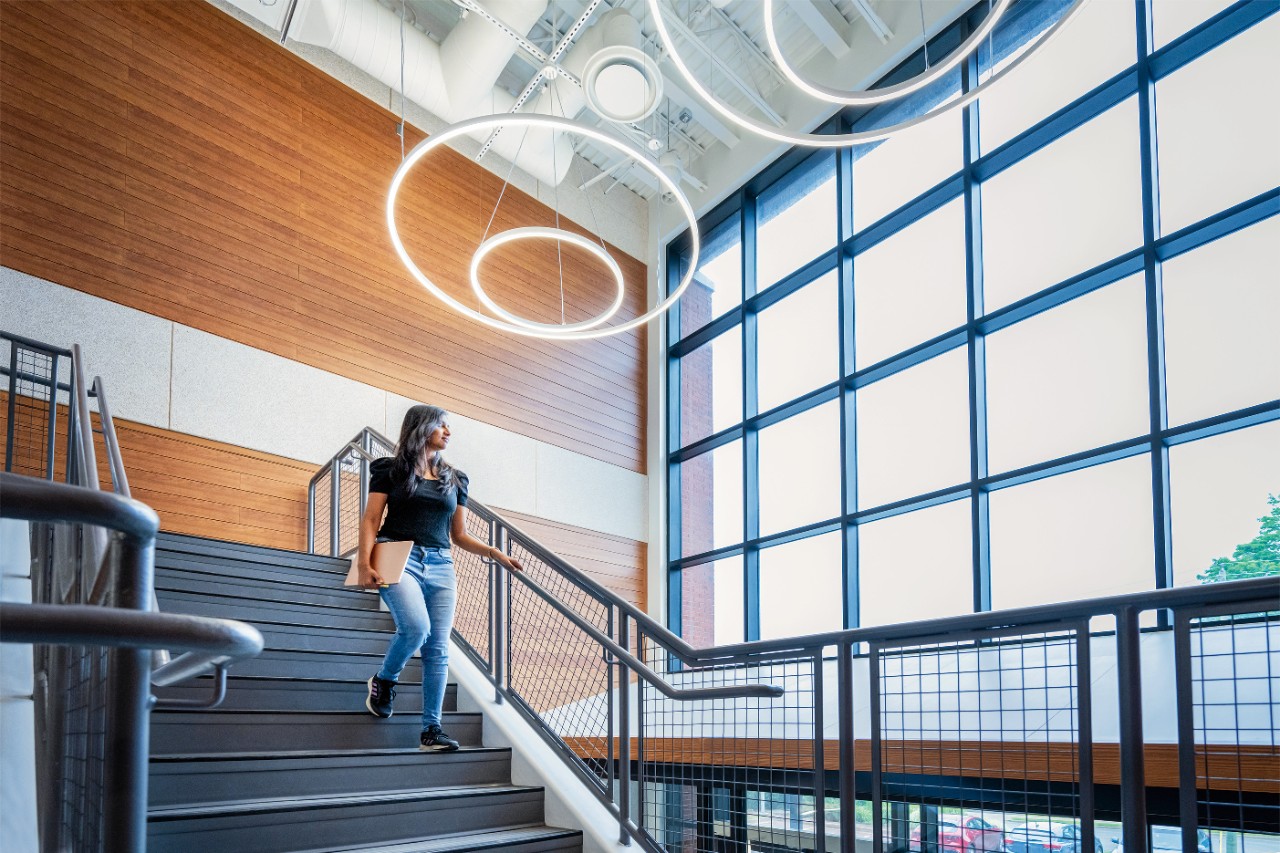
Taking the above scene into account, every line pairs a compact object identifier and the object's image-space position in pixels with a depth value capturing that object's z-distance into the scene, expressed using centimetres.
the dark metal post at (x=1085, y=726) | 257
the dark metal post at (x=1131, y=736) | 248
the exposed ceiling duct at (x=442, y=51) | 806
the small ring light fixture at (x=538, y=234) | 810
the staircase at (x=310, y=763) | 335
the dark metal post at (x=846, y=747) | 314
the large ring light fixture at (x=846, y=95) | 538
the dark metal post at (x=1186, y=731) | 238
